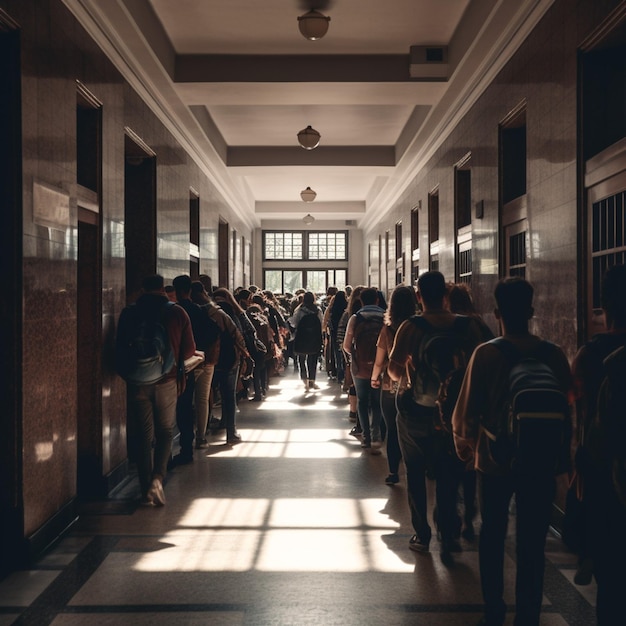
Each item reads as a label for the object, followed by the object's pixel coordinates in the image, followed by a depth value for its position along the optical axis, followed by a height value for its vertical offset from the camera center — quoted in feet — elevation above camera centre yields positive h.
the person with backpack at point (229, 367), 20.71 -1.69
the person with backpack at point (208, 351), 19.36 -1.14
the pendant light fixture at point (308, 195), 39.64 +6.66
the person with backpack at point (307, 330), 31.78 -0.90
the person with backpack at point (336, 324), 27.94 -0.60
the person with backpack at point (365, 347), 18.62 -1.00
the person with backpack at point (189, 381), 18.81 -1.92
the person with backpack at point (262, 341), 27.99 -1.37
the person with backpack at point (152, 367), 14.60 -1.17
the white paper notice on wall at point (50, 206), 11.95 +1.93
